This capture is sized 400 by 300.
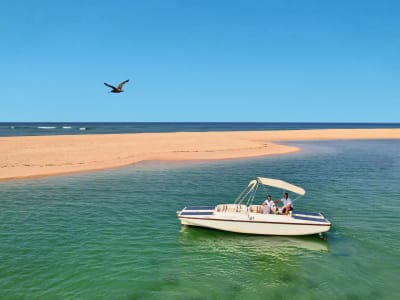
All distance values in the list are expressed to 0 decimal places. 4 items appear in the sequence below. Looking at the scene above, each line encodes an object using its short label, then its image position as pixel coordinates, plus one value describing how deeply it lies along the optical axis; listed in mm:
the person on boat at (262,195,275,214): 19156
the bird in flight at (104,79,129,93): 22994
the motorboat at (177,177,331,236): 18338
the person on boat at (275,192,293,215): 19094
